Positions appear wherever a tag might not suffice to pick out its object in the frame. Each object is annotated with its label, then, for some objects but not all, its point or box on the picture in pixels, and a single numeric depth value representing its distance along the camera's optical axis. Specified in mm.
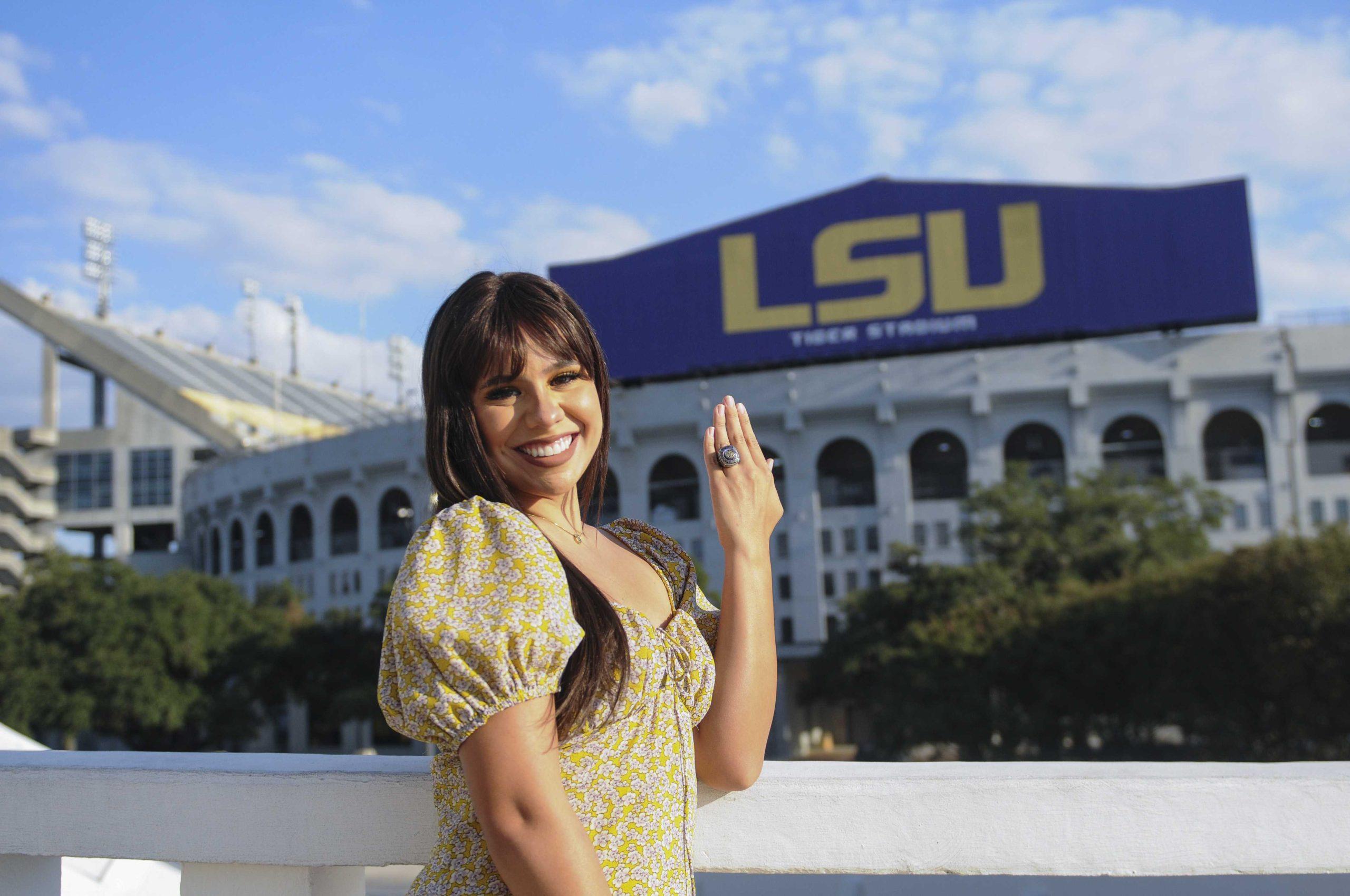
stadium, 32938
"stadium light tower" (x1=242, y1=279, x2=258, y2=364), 63656
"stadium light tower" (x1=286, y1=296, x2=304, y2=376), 63312
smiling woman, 1494
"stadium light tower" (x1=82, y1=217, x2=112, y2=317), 65562
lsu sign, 32688
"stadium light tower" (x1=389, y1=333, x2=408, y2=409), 67375
